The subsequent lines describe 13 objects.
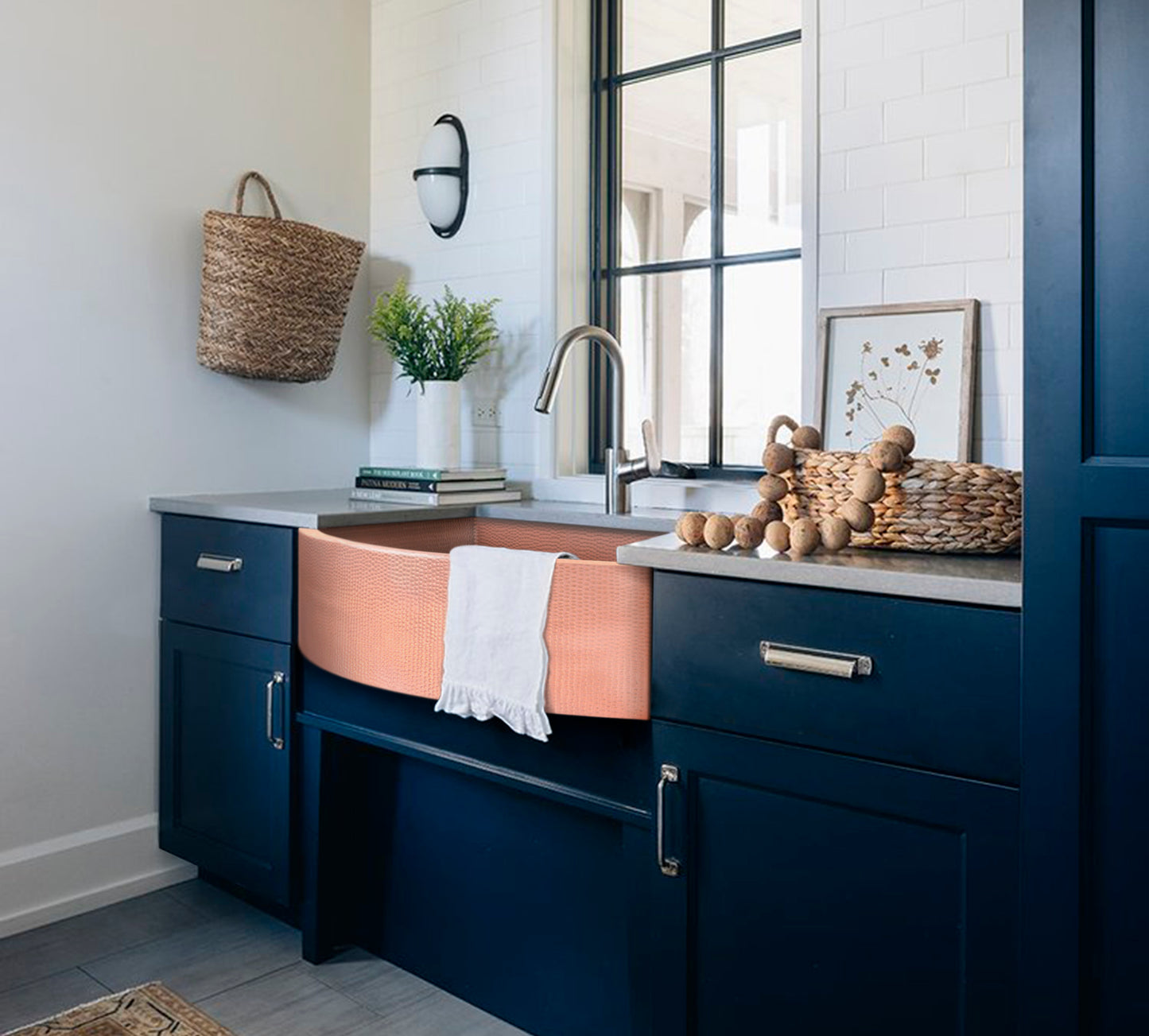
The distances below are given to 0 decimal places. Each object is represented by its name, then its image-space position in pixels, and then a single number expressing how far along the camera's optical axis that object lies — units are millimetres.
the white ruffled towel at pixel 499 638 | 1805
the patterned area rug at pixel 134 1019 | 2080
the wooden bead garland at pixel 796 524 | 1636
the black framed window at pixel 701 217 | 2586
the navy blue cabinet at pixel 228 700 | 2420
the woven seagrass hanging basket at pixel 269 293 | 2701
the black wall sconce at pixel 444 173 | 2955
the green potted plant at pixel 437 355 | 2826
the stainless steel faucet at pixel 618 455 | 2484
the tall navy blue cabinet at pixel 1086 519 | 1243
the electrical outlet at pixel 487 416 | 2994
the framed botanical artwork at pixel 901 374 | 2082
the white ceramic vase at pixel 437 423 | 2822
